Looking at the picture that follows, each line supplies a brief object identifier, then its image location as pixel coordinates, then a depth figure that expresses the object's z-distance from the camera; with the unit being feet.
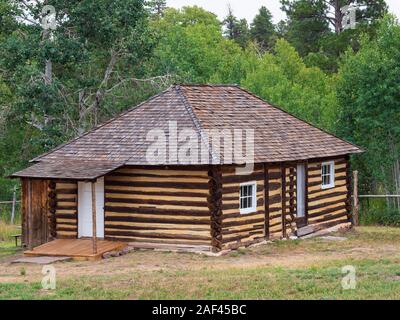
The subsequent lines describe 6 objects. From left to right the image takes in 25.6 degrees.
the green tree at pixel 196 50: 160.25
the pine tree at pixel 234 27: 268.21
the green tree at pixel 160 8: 243.60
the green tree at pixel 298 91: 132.26
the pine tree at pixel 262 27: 269.44
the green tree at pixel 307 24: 176.14
